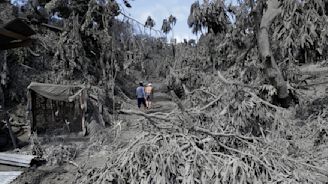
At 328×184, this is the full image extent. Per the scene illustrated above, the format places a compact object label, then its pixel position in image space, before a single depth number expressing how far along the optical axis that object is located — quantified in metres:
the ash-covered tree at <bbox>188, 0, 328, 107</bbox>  10.53
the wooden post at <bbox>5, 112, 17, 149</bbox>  12.95
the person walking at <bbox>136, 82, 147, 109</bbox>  16.23
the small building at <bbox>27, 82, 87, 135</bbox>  14.59
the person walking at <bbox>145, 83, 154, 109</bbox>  17.22
